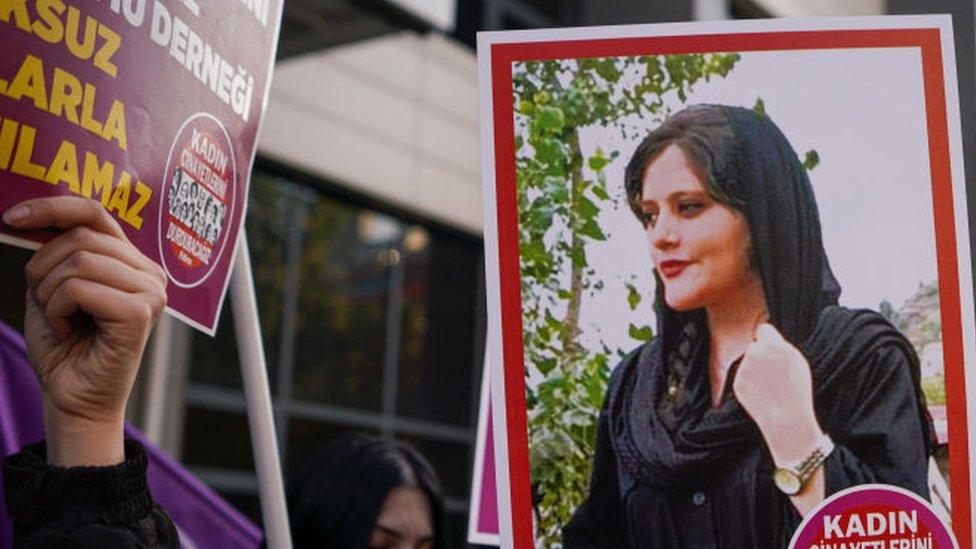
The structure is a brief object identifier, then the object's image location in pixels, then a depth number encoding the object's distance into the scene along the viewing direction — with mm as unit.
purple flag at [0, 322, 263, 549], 2613
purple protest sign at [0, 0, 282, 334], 1336
